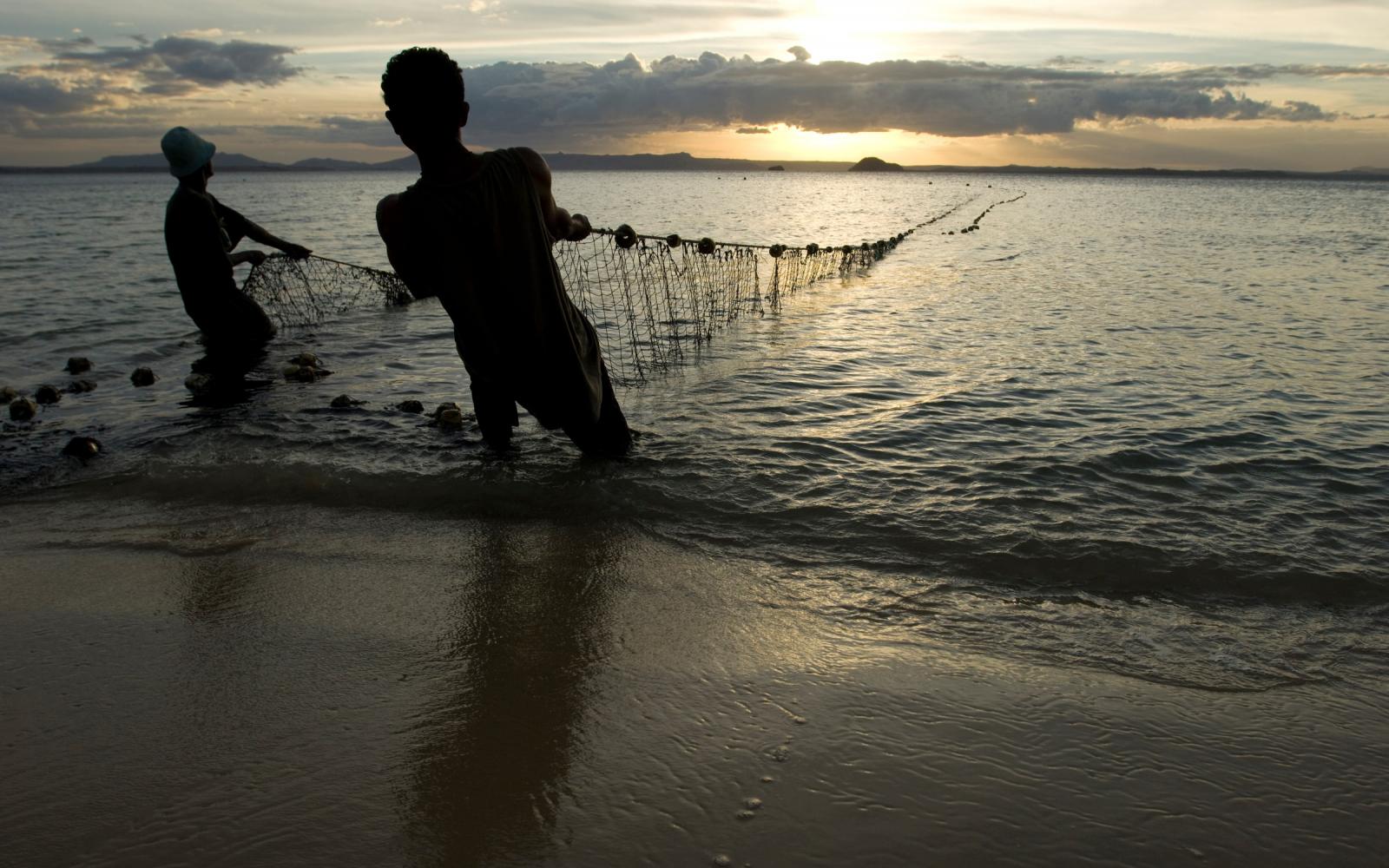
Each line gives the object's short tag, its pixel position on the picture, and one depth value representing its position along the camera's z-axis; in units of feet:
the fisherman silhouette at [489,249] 13.93
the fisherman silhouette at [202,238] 26.99
